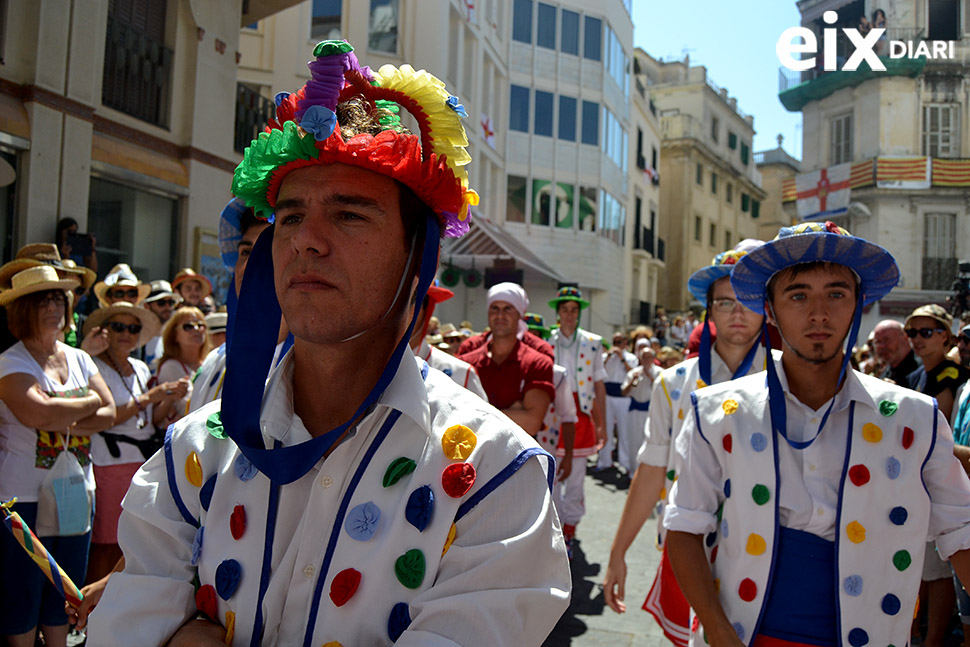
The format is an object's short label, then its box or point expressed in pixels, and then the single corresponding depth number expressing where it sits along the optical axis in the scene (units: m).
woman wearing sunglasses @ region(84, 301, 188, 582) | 5.15
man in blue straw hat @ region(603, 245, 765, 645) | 3.92
